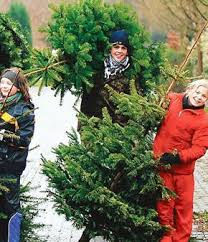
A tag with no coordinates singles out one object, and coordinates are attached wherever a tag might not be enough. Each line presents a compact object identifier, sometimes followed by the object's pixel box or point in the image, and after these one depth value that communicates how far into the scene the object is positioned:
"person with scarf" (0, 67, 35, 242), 6.18
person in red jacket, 6.42
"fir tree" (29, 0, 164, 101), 7.27
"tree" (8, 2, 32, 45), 54.37
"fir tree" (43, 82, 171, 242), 6.18
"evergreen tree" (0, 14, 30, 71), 7.19
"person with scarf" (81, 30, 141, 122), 7.64
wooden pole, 6.54
